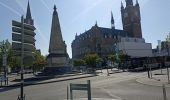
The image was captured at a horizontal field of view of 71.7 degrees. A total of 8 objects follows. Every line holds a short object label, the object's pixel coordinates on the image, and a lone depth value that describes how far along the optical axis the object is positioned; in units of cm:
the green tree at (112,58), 3863
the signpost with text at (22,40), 516
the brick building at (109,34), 5834
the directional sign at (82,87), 472
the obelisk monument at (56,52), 2397
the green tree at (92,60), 3387
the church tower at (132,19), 6170
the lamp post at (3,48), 2645
